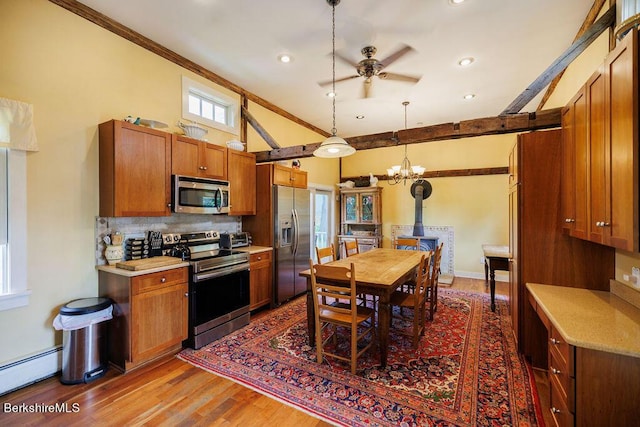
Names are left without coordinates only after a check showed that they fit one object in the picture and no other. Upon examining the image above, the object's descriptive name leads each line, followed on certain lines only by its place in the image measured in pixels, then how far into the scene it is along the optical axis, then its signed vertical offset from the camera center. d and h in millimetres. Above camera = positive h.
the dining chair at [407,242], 4682 -548
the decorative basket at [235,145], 3957 +957
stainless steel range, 2945 -846
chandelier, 4828 +706
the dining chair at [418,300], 2781 -980
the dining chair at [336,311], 2387 -940
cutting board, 2553 -489
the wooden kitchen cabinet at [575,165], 1966 +343
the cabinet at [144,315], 2490 -970
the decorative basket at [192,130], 3386 +1013
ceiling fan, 3079 +1644
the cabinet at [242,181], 3890 +442
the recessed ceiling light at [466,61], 3470 +1902
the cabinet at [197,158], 3174 +663
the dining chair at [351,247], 4383 -566
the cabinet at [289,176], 4297 +580
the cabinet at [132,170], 2648 +430
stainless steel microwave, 3133 +203
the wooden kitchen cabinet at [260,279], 3818 -957
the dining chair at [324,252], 3666 -547
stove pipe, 6262 -28
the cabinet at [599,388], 1326 -879
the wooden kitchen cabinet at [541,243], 2338 -288
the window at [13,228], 2219 -124
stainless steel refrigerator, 4203 -445
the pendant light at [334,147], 2773 +652
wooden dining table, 2475 -633
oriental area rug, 1975 -1434
